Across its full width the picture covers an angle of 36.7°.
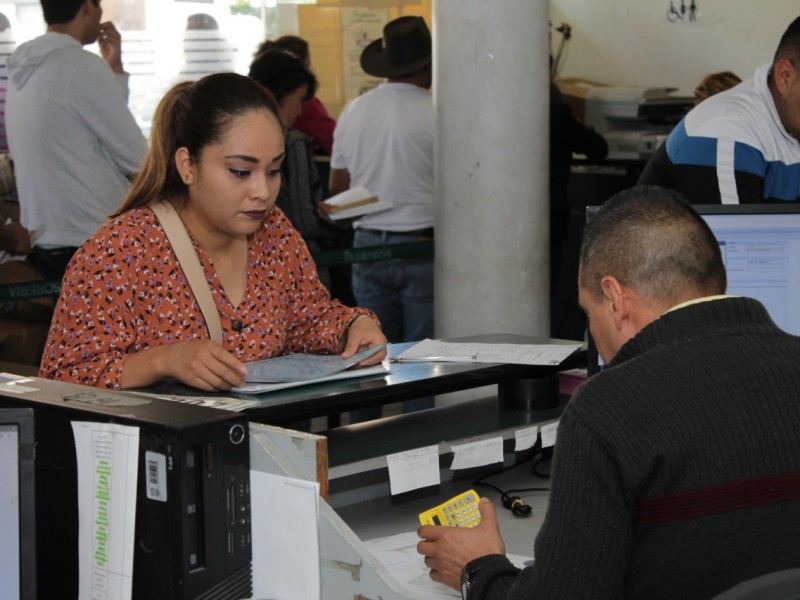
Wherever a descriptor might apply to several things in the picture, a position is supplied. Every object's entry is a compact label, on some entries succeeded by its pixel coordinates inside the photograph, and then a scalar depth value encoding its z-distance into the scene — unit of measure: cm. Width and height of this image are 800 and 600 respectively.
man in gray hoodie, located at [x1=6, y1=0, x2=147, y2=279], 393
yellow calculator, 201
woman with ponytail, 225
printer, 618
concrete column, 385
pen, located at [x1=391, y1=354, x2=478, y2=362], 241
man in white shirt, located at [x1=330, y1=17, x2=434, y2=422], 462
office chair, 128
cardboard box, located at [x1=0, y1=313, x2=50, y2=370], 467
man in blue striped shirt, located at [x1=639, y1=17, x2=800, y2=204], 288
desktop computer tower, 155
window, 597
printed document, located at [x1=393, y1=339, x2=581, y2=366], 243
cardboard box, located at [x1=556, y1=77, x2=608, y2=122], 681
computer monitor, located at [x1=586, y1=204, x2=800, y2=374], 249
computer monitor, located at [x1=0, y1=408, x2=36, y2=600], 148
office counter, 163
